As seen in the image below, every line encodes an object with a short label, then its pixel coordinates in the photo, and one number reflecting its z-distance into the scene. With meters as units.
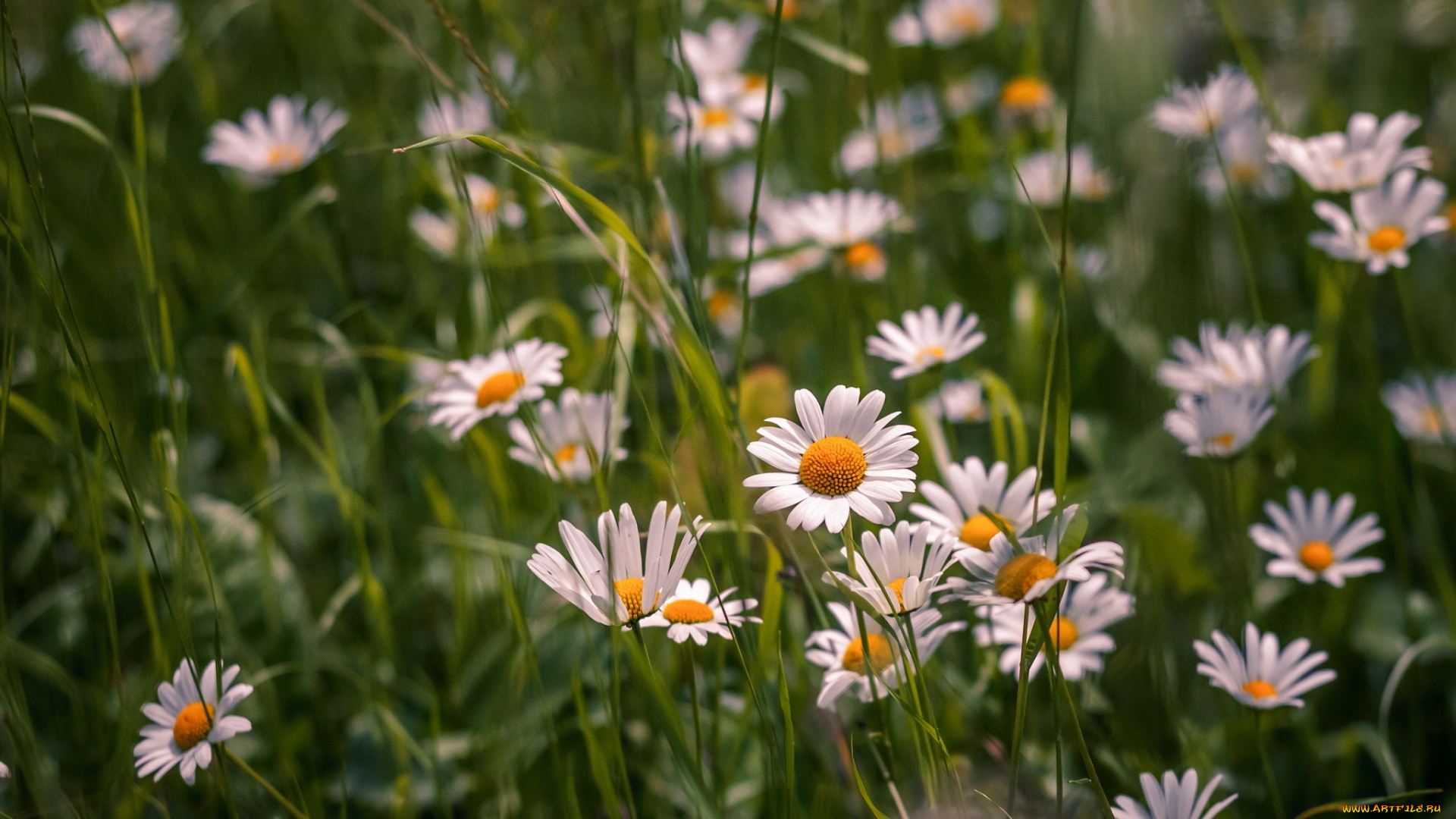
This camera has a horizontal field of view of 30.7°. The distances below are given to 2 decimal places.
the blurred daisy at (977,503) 0.72
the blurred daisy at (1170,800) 0.68
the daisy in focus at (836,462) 0.67
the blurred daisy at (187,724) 0.69
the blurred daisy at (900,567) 0.67
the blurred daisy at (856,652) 0.69
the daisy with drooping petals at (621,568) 0.67
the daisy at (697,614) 0.67
